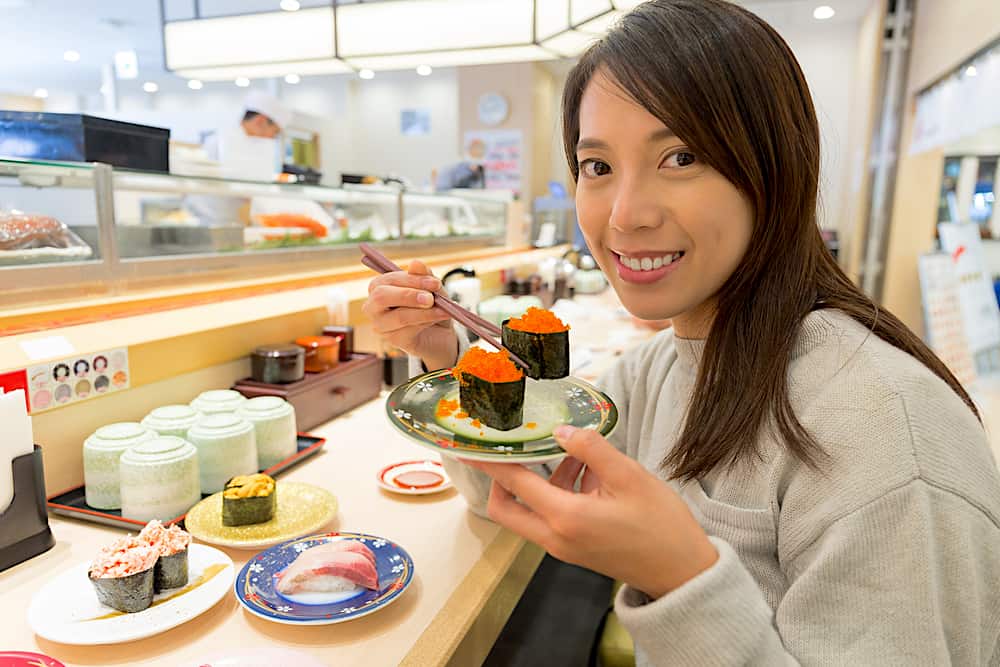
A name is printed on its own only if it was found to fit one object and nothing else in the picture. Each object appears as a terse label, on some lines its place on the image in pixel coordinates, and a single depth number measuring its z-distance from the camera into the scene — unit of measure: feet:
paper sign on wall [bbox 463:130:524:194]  27.96
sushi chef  9.71
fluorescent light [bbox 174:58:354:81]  13.42
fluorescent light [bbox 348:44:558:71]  11.72
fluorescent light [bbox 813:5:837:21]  22.62
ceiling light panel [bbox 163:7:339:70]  12.66
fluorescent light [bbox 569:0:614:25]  9.86
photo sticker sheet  4.30
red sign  4.04
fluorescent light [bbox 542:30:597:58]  10.80
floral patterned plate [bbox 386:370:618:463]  2.53
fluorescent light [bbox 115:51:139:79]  19.39
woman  2.30
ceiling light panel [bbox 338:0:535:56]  11.07
